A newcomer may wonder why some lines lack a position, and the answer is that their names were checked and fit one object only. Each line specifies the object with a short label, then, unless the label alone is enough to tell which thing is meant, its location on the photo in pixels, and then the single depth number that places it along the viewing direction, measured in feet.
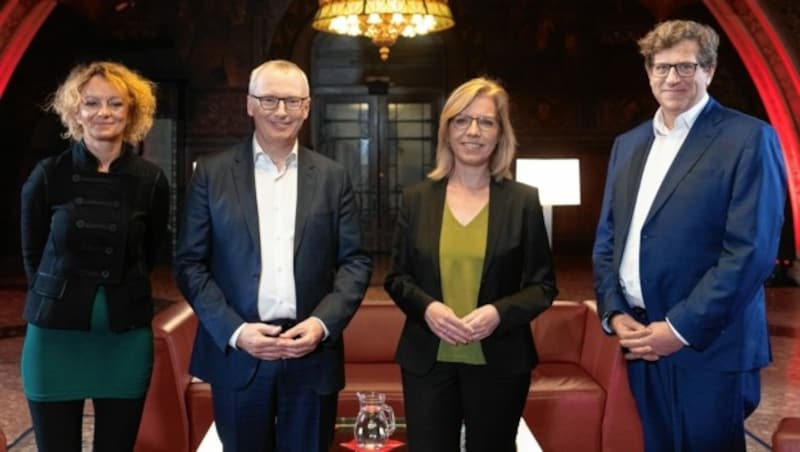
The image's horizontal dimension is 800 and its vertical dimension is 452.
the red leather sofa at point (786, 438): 6.80
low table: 11.62
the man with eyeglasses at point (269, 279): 9.25
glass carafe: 10.45
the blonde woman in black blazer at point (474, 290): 9.74
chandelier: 27.17
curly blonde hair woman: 9.82
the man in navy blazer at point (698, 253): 8.31
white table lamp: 20.80
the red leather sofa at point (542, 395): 13.82
